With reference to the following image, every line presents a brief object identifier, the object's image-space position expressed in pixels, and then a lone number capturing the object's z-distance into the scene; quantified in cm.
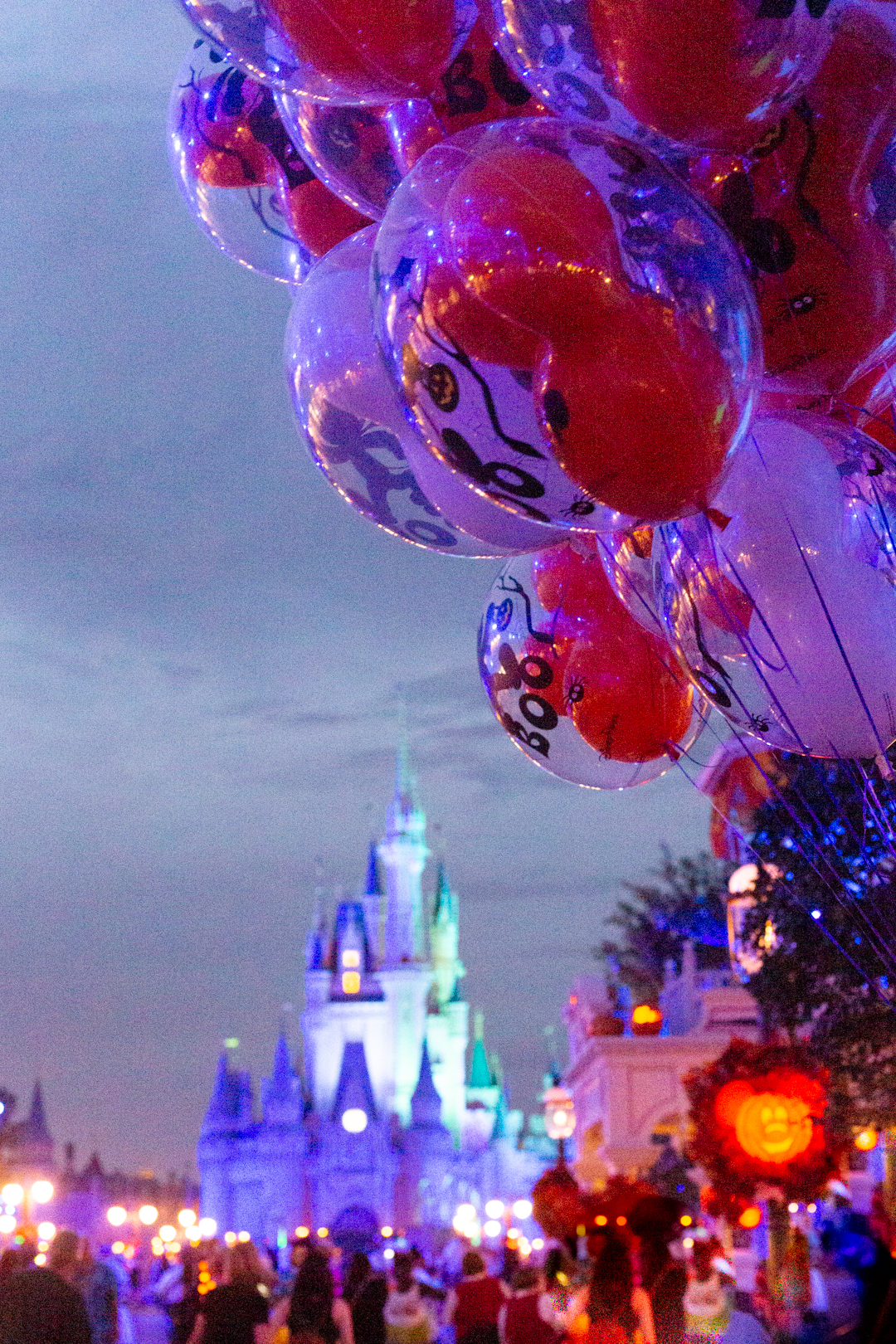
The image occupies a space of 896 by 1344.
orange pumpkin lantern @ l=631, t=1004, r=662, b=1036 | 2081
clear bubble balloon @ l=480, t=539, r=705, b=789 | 453
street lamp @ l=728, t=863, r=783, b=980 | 1363
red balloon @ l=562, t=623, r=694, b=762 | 451
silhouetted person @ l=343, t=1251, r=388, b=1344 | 1001
